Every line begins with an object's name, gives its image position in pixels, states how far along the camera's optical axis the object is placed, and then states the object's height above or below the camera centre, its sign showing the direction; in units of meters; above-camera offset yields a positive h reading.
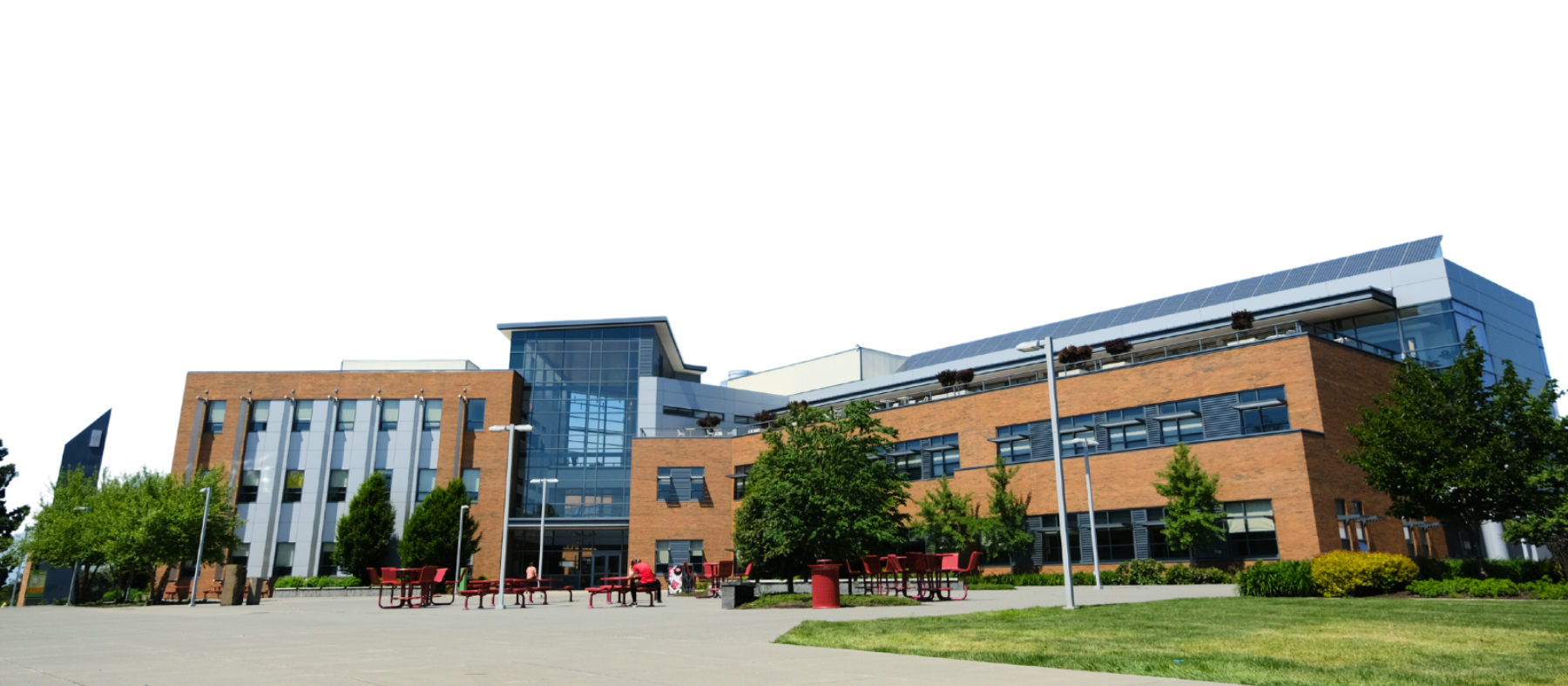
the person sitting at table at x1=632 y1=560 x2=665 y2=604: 25.45 -0.67
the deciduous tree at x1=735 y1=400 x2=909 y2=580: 25.97 +1.66
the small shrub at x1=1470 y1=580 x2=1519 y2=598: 20.64 -0.86
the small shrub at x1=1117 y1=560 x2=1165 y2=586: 33.41 -0.71
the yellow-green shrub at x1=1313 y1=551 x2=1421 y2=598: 21.84 -0.52
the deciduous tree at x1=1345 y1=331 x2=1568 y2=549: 25.38 +2.86
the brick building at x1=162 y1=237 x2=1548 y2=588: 33.84 +6.59
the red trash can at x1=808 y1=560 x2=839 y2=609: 19.91 -0.66
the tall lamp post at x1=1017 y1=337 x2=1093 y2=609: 17.73 +2.48
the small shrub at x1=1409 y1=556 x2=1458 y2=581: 27.47 -0.56
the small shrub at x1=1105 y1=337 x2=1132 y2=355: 39.91 +8.76
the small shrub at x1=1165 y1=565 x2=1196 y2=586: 32.61 -0.79
